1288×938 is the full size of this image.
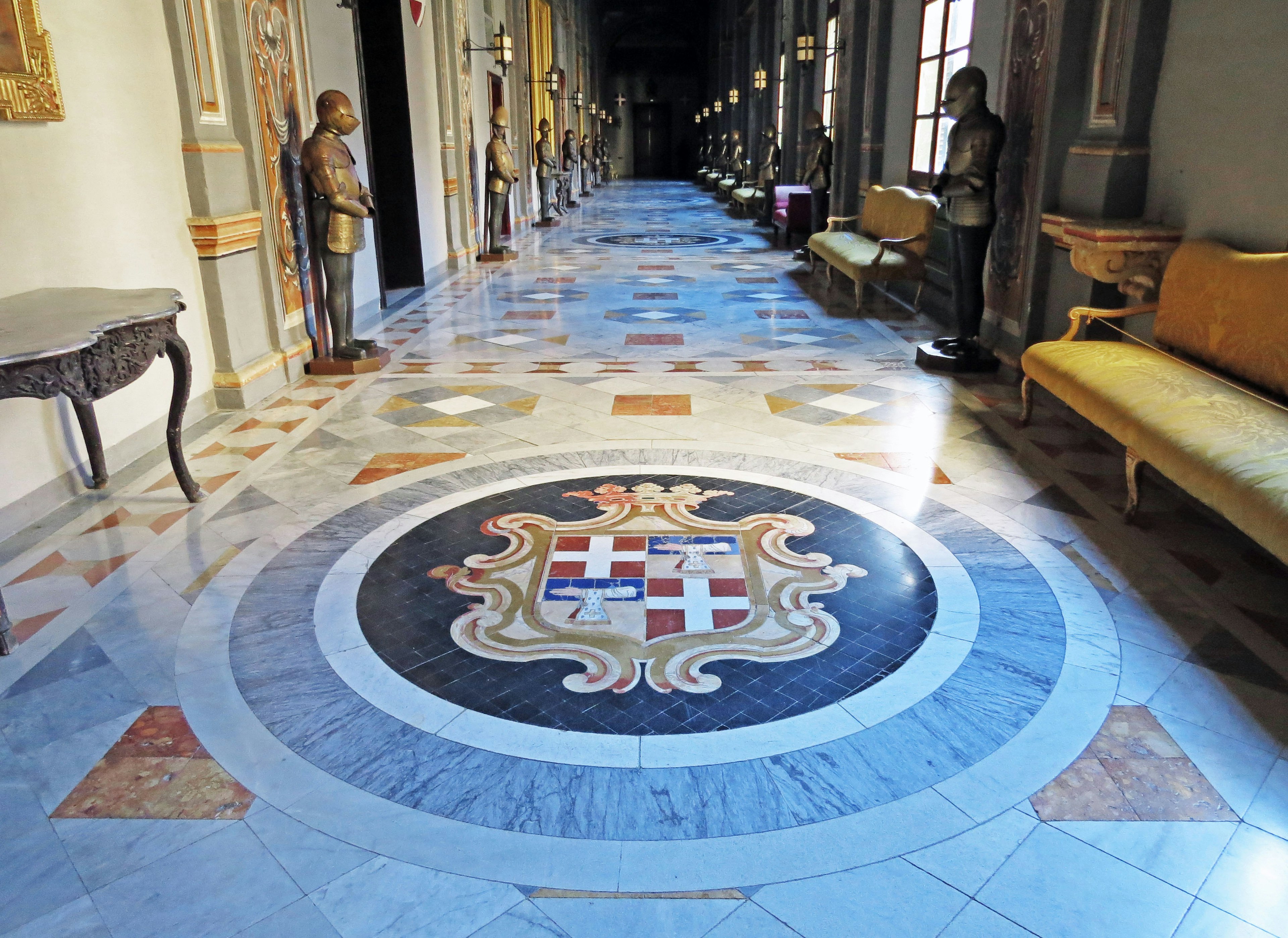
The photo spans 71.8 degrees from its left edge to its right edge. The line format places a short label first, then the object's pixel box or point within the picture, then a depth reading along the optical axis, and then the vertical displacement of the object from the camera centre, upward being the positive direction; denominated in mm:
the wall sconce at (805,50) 10711 +1240
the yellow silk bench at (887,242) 7266 -734
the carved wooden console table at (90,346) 2629 -551
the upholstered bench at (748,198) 15562 -674
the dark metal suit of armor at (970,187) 5273 -177
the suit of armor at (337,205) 5184 -239
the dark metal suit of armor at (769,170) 13742 -173
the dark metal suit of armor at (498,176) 10266 -161
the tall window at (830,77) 12023 +1062
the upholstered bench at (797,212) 11711 -670
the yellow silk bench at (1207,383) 2643 -846
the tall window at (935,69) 7293 +725
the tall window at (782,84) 15781 +1272
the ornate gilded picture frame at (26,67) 3254 +357
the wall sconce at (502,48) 10188 +1234
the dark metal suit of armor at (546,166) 13703 -75
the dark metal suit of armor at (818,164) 10250 -66
